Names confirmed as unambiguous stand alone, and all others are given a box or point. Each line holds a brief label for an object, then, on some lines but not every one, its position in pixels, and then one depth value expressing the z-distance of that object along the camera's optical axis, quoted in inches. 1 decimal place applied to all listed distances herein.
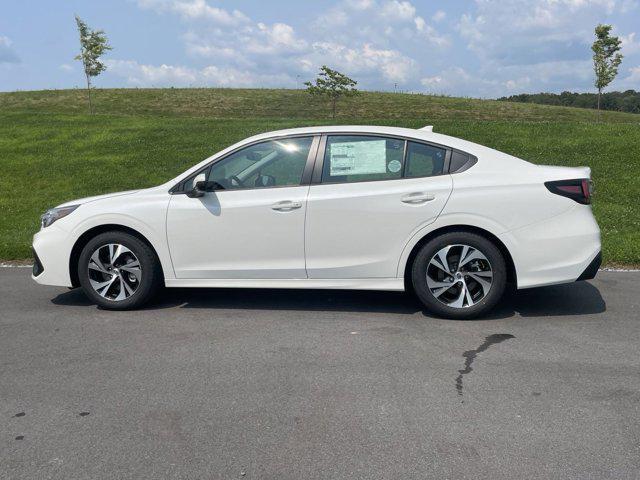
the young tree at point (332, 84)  1138.0
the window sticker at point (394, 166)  206.7
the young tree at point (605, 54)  1217.4
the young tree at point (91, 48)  1261.1
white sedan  197.3
